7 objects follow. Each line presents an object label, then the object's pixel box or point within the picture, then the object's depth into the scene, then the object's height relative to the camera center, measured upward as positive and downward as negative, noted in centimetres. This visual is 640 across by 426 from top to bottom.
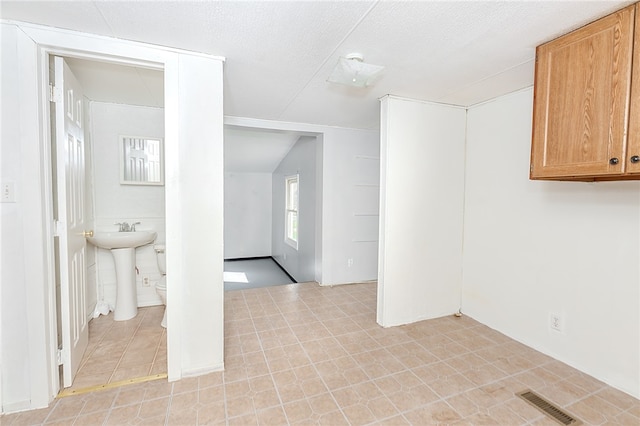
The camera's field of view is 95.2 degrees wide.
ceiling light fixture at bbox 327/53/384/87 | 193 +90
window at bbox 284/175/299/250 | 591 -24
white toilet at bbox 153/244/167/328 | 271 -75
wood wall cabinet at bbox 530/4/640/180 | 143 +55
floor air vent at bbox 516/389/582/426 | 162 -120
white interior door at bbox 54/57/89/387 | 177 -13
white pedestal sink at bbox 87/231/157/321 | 270 -69
